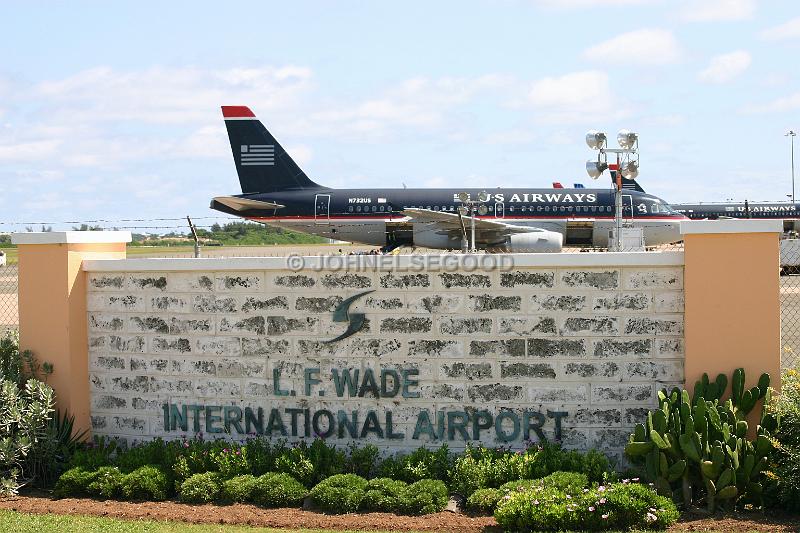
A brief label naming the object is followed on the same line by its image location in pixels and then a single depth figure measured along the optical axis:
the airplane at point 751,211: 47.28
